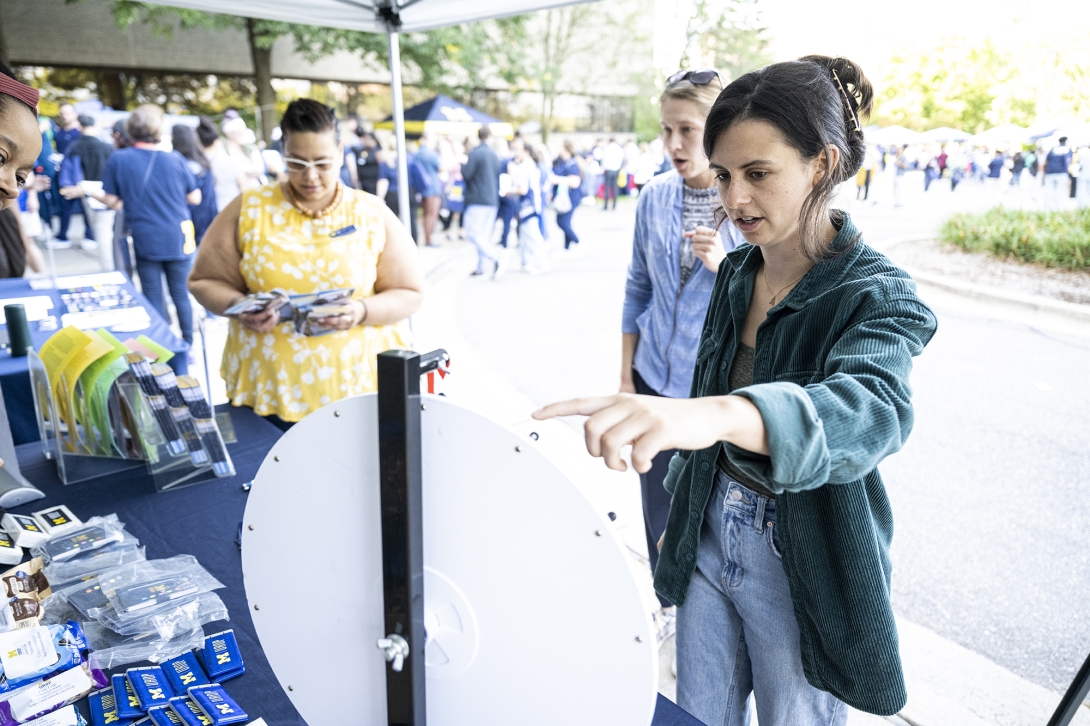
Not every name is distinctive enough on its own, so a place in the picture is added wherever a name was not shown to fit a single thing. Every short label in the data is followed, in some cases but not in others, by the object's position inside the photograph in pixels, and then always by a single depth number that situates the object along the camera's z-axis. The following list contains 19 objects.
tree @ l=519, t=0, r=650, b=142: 23.81
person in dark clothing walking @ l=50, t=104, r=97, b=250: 9.83
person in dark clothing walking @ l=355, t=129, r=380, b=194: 10.62
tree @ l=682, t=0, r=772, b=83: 24.31
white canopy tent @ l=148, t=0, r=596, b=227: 3.13
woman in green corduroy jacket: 0.74
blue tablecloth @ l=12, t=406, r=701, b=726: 1.26
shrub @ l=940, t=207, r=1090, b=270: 6.70
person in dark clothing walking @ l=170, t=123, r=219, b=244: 6.57
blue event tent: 14.66
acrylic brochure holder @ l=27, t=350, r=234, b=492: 1.88
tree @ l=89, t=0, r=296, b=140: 12.88
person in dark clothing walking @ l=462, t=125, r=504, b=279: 9.38
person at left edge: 1.16
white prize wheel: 0.75
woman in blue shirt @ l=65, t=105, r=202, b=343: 5.36
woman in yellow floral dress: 2.25
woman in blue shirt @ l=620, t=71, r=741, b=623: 2.03
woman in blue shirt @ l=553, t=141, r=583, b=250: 11.68
